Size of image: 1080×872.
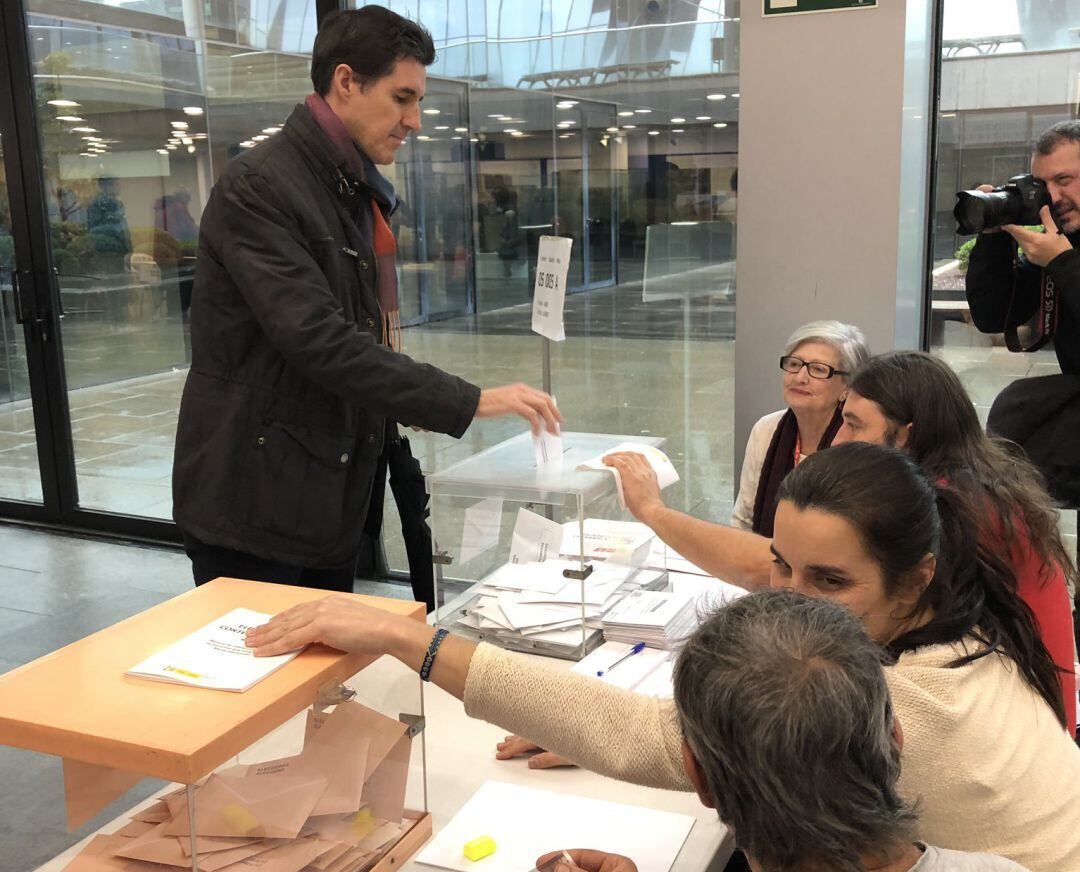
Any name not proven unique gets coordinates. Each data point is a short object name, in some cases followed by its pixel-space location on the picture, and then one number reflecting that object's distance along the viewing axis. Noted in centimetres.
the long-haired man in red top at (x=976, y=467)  164
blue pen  183
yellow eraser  132
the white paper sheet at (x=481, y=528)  201
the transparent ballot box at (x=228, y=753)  104
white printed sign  207
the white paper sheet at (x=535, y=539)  200
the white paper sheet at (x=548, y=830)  132
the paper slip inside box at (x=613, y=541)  197
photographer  253
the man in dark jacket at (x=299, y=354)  188
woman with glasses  263
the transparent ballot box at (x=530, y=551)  194
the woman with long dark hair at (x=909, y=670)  118
